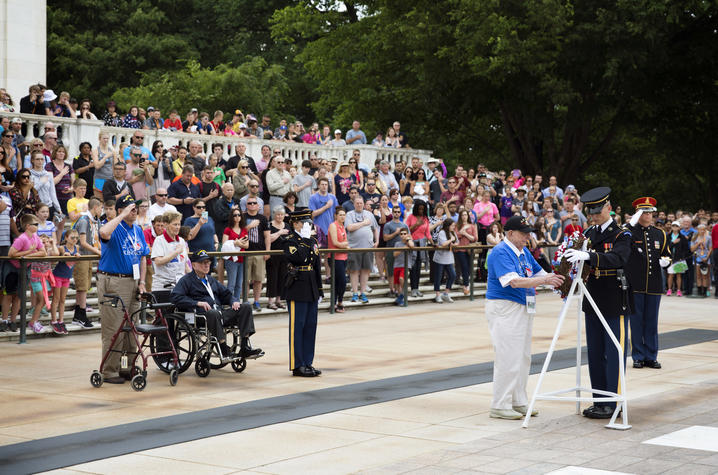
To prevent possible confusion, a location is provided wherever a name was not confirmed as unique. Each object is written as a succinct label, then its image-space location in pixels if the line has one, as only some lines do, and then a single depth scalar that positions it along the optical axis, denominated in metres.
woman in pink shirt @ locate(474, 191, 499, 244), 24.52
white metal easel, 9.41
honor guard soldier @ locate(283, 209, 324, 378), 12.41
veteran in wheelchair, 12.30
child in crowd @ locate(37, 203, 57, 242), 15.90
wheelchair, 12.27
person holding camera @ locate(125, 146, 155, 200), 19.73
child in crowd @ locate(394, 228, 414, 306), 21.45
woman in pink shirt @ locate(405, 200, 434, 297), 22.03
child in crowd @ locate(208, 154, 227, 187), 21.27
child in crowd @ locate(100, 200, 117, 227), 15.11
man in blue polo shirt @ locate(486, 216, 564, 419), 9.80
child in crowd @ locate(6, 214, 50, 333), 15.11
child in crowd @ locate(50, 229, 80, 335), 15.55
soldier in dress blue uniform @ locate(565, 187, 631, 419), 9.95
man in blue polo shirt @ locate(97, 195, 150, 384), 11.98
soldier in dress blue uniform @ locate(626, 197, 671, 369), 13.65
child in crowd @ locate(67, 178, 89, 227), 17.48
